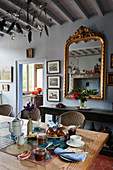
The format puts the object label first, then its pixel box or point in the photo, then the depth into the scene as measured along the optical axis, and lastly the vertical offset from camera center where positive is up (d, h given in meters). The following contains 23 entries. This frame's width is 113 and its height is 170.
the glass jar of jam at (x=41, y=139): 1.46 -0.56
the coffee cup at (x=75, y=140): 1.50 -0.58
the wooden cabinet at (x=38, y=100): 6.51 -0.78
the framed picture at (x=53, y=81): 3.94 +0.04
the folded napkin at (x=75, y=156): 1.17 -0.60
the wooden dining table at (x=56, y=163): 1.08 -0.62
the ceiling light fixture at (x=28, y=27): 1.70 +0.73
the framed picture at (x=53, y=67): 3.93 +0.42
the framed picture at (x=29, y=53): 4.35 +0.87
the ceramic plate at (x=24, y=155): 1.19 -0.59
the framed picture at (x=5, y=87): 4.88 -0.15
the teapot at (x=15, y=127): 1.61 -0.49
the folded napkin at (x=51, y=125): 1.80 -0.53
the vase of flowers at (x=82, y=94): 3.21 -0.25
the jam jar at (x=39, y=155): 1.17 -0.57
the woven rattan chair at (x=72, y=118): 2.37 -0.59
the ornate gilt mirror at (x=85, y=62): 3.36 +0.49
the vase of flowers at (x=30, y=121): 1.74 -0.45
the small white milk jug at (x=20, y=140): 1.38 -0.53
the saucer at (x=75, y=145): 1.45 -0.61
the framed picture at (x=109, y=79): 3.25 +0.07
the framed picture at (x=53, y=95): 3.94 -0.34
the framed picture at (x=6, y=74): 4.79 +0.29
